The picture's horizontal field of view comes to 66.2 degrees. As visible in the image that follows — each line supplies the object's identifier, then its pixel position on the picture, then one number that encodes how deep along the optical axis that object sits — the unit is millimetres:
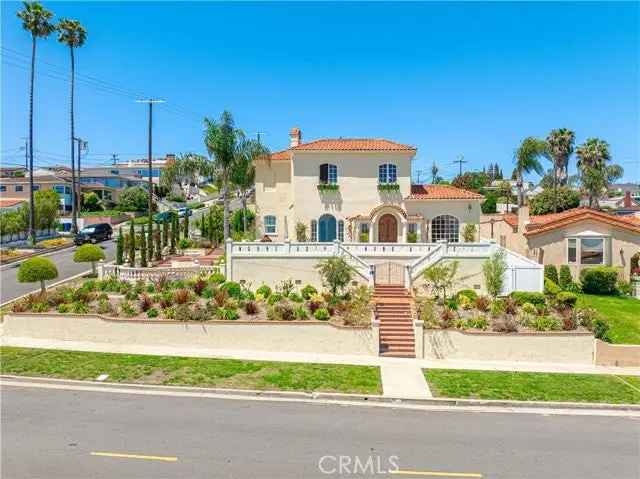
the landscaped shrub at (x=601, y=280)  27656
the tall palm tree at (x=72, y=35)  48138
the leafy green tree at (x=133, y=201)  70750
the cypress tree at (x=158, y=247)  33406
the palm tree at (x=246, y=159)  32906
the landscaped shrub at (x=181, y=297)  21297
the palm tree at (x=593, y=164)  53250
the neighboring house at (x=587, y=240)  28922
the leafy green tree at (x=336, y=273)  22562
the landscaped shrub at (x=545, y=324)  19344
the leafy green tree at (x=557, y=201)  53594
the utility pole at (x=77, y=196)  50231
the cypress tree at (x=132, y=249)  29636
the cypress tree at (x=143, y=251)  30156
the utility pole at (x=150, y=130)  32938
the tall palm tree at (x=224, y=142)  32062
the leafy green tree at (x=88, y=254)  27703
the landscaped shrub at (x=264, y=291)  23656
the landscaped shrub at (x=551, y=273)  28172
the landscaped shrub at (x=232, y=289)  23281
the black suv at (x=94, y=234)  43991
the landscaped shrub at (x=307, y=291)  23441
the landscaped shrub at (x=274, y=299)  21909
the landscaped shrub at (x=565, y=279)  28122
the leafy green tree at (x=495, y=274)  22844
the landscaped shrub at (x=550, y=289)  23109
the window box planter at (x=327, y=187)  31938
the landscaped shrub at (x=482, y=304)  21500
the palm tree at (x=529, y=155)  52156
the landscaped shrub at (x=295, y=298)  22594
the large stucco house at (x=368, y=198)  31281
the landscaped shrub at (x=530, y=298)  22062
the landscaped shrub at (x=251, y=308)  20625
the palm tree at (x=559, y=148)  51969
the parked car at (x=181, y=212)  65875
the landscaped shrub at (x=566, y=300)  21438
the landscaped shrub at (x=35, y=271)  23172
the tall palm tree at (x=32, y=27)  44281
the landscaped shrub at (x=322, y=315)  20016
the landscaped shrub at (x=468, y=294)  22798
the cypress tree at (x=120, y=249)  29859
